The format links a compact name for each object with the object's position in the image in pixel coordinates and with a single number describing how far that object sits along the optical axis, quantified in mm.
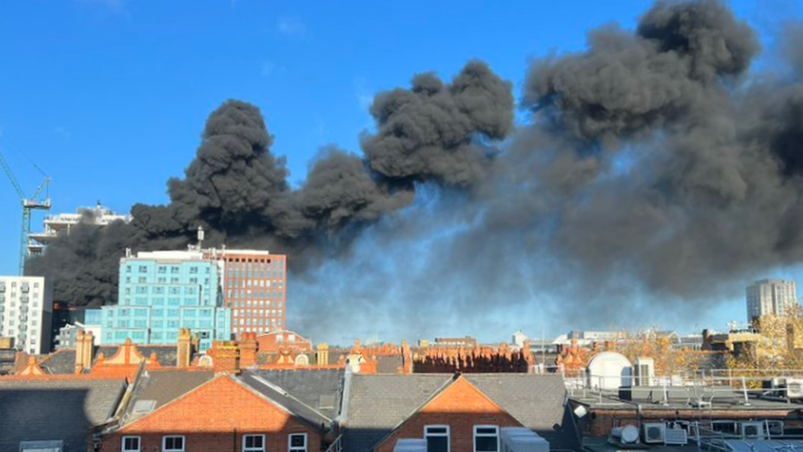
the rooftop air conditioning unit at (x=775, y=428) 19438
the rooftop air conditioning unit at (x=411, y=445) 15394
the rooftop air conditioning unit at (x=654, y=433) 17150
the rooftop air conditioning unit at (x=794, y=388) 21688
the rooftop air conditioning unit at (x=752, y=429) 18797
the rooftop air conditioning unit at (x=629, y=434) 17188
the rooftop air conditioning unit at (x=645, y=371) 22703
